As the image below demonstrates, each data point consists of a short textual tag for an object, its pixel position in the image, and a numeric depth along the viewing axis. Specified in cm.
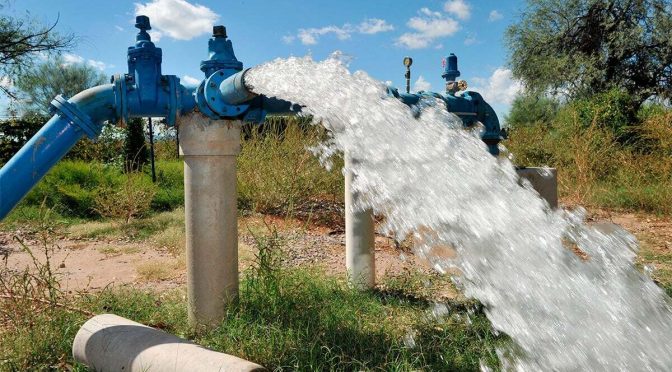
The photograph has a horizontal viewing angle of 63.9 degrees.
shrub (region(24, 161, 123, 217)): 825
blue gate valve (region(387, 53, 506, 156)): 265
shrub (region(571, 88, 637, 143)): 1119
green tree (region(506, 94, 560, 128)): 1703
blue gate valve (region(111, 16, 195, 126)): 245
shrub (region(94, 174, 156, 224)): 714
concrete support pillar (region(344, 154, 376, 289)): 346
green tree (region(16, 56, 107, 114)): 2428
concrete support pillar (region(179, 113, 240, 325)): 254
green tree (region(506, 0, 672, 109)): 1502
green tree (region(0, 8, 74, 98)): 890
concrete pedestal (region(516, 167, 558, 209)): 281
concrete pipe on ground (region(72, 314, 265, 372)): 199
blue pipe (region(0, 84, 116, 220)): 224
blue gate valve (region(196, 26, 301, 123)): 244
